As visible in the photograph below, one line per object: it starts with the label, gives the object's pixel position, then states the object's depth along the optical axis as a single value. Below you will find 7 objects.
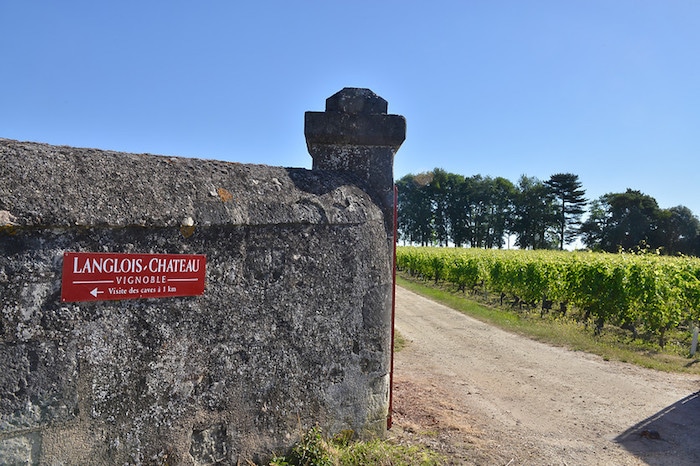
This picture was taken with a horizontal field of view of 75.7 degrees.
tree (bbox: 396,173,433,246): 77.31
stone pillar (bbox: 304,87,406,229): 4.07
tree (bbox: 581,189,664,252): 53.31
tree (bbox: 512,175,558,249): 68.75
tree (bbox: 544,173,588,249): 67.88
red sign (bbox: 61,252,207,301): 2.52
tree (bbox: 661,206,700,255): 51.59
